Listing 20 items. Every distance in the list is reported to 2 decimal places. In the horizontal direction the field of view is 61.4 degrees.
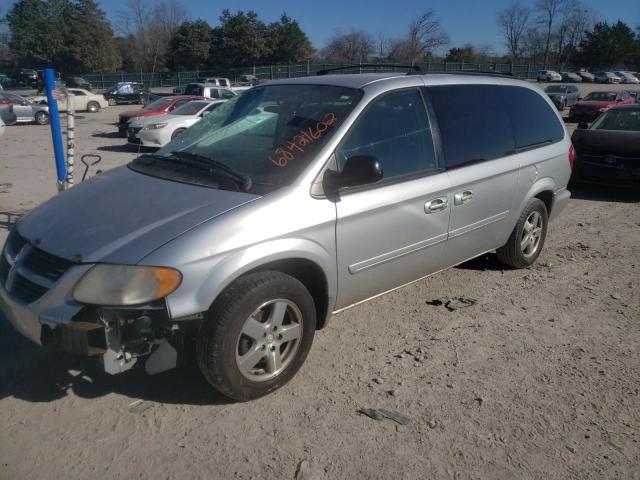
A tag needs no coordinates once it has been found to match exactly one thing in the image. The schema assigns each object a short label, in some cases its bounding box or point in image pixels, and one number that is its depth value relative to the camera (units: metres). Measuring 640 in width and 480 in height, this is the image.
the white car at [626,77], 63.28
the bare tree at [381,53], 56.31
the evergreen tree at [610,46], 79.69
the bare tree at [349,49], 63.06
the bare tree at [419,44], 52.88
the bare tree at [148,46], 73.12
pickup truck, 24.38
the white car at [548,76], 60.62
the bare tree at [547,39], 88.46
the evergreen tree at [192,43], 62.31
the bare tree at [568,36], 88.69
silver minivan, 2.68
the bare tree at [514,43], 91.00
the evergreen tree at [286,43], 64.75
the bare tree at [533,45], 90.88
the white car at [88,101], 31.39
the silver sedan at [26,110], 23.19
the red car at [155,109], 17.95
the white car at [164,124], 14.73
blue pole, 6.14
